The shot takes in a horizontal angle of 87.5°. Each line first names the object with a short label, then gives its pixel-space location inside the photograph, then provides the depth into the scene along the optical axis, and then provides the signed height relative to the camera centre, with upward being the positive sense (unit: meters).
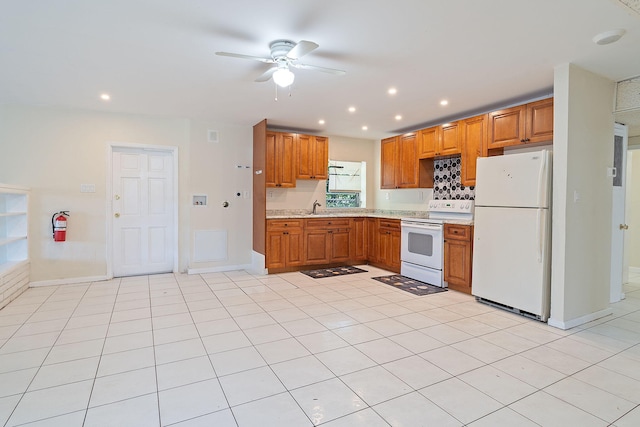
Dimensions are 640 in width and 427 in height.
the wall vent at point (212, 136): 5.45 +1.09
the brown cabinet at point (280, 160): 5.45 +0.71
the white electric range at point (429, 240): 4.58 -0.54
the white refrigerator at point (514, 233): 3.26 -0.32
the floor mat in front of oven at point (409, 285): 4.42 -1.16
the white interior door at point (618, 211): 4.00 -0.10
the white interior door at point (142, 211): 5.06 -0.13
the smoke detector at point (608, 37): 2.47 +1.26
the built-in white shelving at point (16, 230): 4.32 -0.36
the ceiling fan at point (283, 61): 2.68 +1.16
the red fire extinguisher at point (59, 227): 4.53 -0.33
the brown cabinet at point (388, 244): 5.40 -0.69
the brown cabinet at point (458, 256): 4.21 -0.69
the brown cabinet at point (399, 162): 5.51 +0.70
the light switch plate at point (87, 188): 4.77 +0.21
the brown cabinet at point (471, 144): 4.29 +0.78
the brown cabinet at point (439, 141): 4.70 +0.92
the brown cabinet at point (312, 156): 5.74 +0.81
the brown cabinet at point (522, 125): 3.57 +0.89
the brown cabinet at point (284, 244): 5.30 -0.66
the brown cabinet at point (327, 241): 5.57 -0.65
